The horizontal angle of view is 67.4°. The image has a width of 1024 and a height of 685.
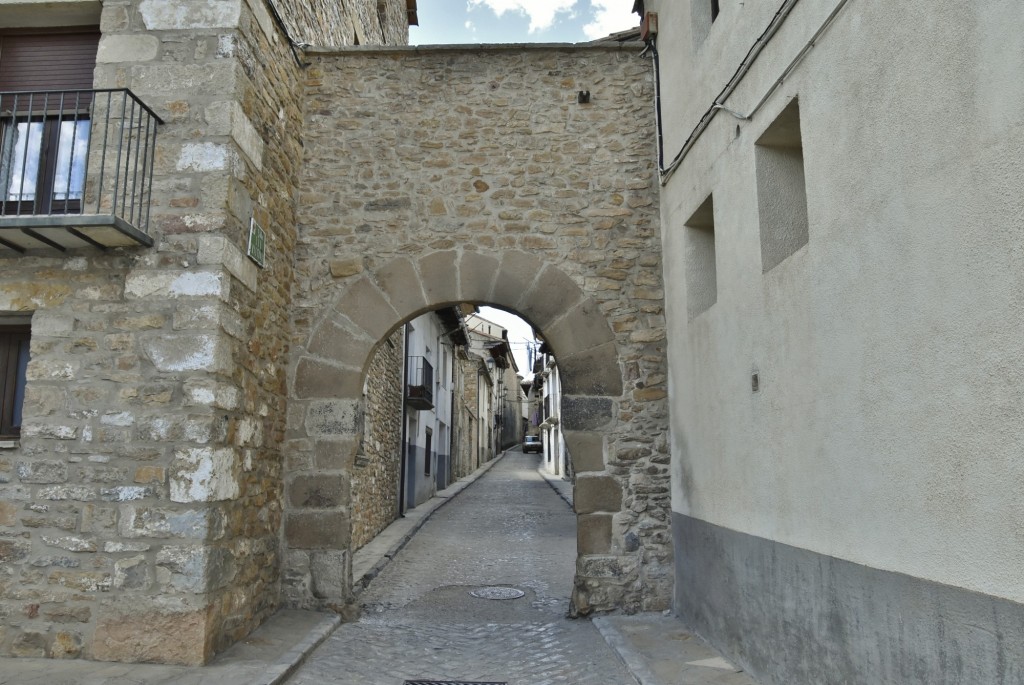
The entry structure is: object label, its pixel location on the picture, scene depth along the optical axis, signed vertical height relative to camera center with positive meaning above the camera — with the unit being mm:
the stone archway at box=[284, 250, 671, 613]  5191 +328
